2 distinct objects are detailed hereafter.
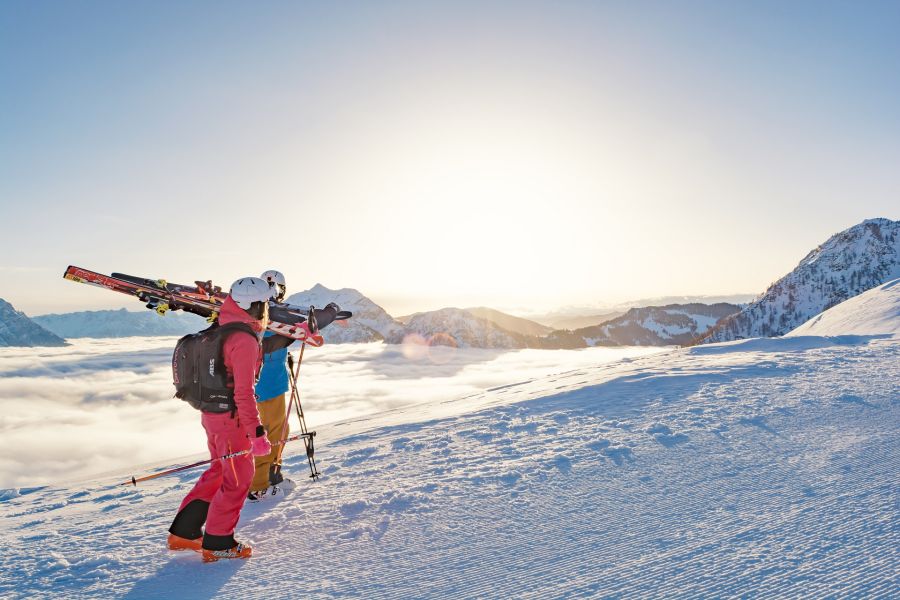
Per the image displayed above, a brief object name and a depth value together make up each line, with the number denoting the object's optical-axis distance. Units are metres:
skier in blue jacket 6.30
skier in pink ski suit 4.31
